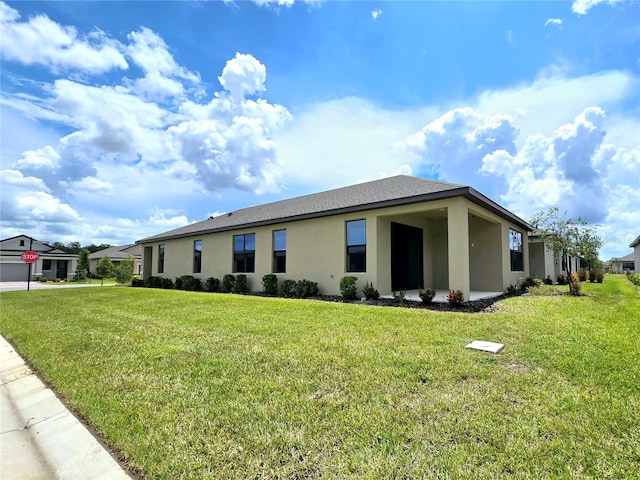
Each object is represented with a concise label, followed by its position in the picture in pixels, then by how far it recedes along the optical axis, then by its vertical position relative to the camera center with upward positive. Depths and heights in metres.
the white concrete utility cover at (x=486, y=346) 4.86 -1.32
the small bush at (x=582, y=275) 23.35 -0.93
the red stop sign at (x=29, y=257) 26.50 +0.43
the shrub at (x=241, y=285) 15.94 -1.14
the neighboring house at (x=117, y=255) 45.26 +1.06
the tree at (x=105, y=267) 34.94 -0.55
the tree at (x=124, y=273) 27.20 -0.93
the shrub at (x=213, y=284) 17.78 -1.25
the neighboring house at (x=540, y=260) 20.05 +0.15
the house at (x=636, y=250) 28.83 +1.18
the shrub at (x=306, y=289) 13.08 -1.10
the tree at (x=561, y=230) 14.05 +1.47
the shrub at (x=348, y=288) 11.70 -0.94
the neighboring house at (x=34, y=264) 37.84 -0.01
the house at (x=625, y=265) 52.79 -0.44
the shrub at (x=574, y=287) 13.00 -1.01
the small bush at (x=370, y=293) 11.36 -1.10
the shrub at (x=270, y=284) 14.55 -1.00
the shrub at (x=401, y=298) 10.42 -1.19
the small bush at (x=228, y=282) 16.75 -1.05
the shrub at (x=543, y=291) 13.23 -1.20
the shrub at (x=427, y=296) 9.88 -1.04
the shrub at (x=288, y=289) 13.75 -1.15
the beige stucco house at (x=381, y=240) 10.62 +0.99
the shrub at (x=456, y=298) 9.27 -1.03
